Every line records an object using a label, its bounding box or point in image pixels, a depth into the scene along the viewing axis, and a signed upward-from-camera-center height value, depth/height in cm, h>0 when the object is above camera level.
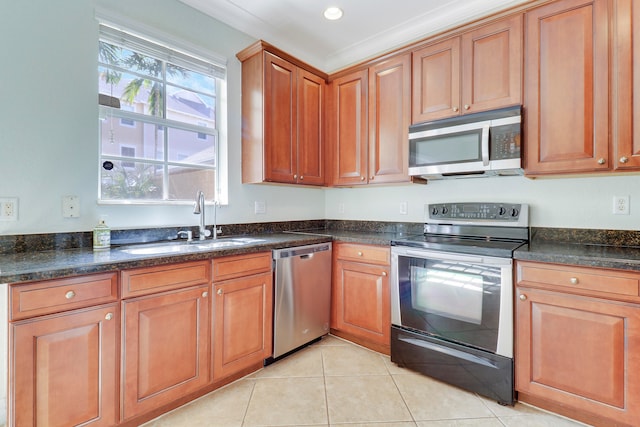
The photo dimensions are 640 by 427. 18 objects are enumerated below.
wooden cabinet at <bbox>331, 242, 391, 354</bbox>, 238 -67
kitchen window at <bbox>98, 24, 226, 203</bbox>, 201 +67
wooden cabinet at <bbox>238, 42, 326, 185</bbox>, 249 +82
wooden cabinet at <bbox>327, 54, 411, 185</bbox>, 255 +81
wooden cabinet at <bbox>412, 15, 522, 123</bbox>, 203 +102
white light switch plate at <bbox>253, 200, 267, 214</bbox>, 279 +5
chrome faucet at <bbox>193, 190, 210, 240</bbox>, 217 +1
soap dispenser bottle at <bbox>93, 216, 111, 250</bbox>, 180 -14
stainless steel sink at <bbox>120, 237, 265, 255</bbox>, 176 -22
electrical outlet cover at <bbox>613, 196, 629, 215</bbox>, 192 +5
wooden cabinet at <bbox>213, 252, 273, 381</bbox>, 189 -66
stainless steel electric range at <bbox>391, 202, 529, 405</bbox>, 182 -56
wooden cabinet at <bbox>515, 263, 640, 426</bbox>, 150 -69
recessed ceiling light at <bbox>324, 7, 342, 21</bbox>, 249 +167
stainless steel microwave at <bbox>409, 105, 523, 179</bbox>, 199 +48
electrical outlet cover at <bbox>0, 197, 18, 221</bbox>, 158 +2
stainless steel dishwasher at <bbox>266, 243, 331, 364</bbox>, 224 -66
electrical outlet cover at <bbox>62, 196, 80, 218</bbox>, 178 +4
